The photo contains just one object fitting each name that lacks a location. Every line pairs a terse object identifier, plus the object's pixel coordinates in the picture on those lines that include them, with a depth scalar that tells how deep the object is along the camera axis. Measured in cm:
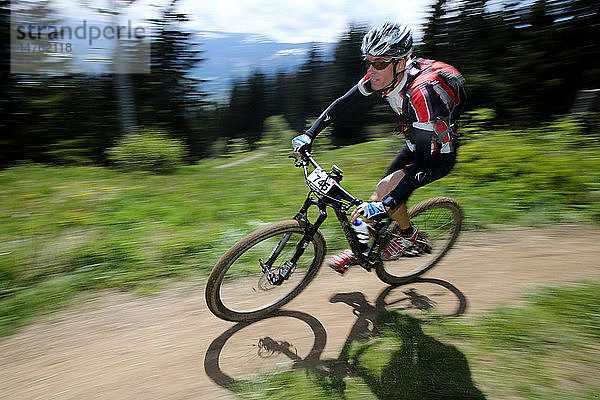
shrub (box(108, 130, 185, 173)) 862
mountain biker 314
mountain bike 330
